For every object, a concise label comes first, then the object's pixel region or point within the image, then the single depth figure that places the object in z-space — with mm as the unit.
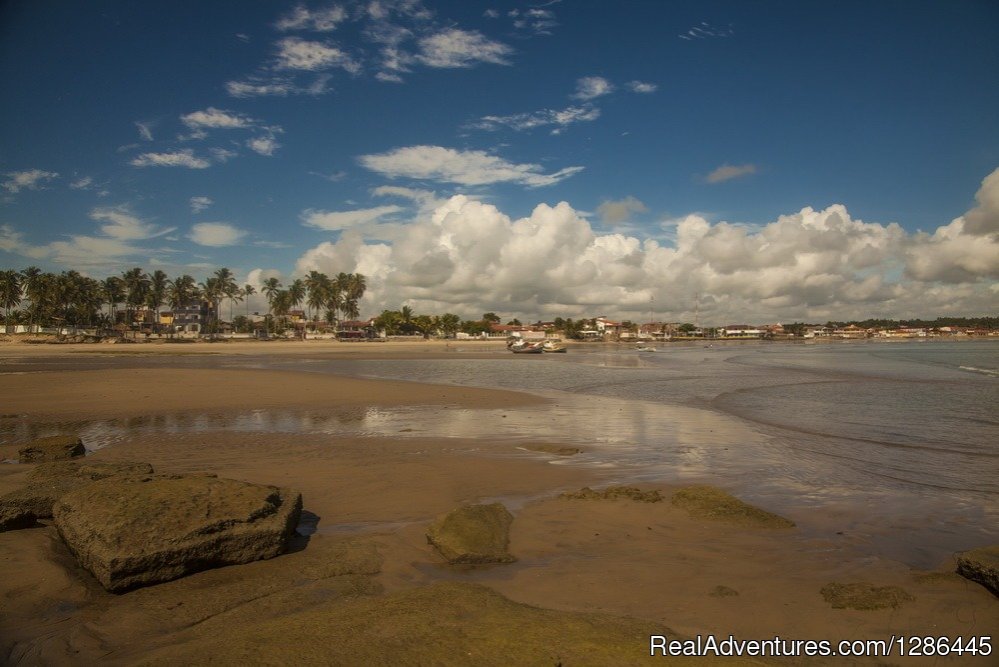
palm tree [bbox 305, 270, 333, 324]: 137875
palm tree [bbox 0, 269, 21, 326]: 101750
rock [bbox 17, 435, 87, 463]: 9891
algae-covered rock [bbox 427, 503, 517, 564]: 5664
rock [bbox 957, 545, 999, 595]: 5012
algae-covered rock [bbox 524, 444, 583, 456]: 11523
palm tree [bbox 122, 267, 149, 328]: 126000
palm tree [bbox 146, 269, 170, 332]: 130125
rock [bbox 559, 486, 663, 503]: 8109
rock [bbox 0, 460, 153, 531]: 6227
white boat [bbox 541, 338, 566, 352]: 81938
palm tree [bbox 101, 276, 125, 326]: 121625
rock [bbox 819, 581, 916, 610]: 4809
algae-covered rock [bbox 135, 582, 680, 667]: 3570
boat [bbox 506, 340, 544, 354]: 81125
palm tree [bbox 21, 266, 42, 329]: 104812
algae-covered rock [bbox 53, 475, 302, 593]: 4859
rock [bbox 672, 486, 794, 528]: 7078
